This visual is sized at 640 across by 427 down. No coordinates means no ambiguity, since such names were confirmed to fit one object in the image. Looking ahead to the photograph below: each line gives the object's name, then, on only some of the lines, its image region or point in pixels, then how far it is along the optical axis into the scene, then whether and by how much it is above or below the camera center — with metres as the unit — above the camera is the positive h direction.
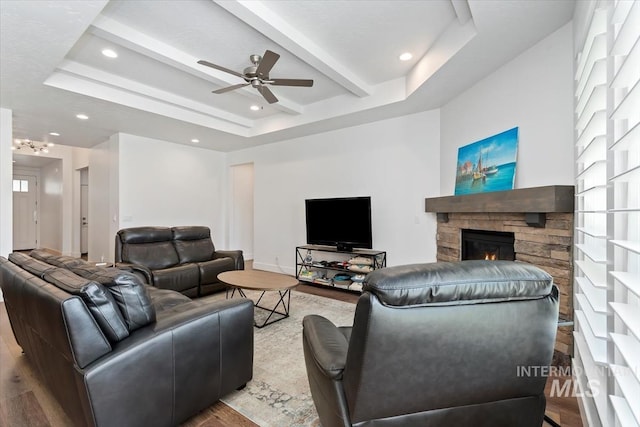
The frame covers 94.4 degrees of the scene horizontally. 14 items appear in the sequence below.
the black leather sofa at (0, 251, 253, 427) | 1.30 -0.67
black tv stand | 4.29 -0.79
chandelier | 6.54 +1.52
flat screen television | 4.34 -0.14
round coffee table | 2.96 -0.73
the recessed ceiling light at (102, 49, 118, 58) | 3.03 +1.66
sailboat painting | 2.69 +0.50
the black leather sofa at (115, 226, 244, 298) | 3.78 -0.65
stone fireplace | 2.11 -0.12
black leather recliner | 0.99 -0.46
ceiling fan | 2.56 +1.31
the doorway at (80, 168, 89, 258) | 7.88 +0.01
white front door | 8.56 +0.01
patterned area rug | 1.73 -1.18
